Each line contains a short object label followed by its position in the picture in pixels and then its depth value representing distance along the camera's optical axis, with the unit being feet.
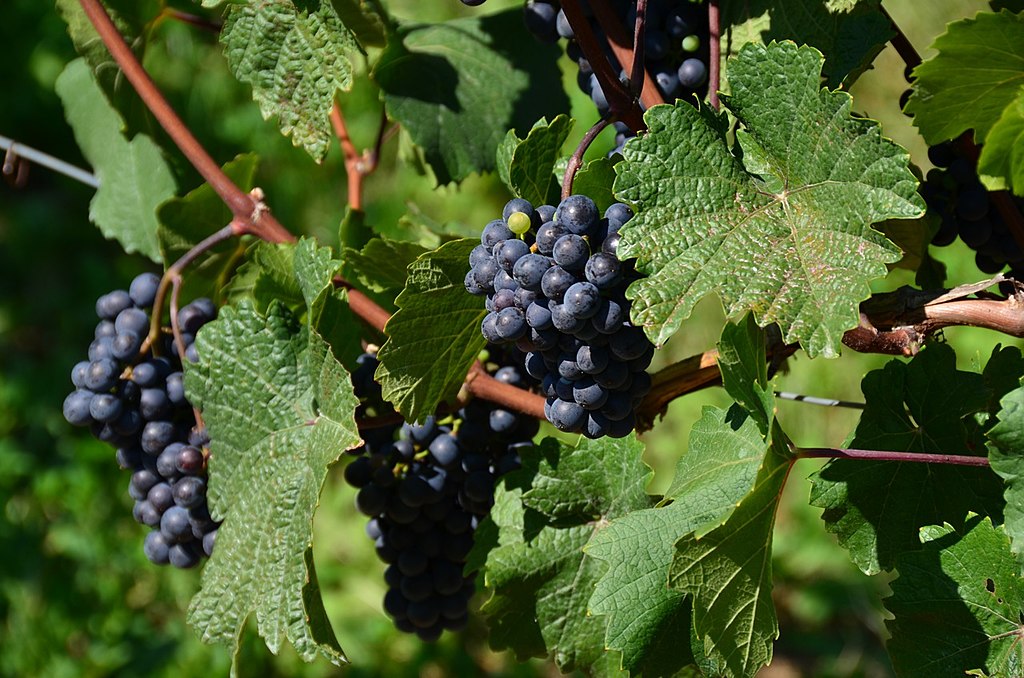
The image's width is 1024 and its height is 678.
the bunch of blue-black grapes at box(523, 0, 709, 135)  5.79
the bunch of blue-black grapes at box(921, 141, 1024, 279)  5.75
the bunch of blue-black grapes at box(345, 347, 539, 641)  5.94
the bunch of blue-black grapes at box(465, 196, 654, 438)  5.51
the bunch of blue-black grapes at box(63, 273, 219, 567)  5.93
